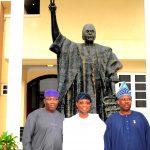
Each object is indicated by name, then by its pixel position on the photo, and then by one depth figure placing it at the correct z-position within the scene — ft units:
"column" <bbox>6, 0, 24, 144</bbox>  16.14
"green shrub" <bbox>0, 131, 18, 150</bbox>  12.78
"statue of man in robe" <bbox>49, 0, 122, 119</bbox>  13.61
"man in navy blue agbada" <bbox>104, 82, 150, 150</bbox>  10.06
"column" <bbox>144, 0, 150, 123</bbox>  16.15
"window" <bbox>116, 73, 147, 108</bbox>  30.49
